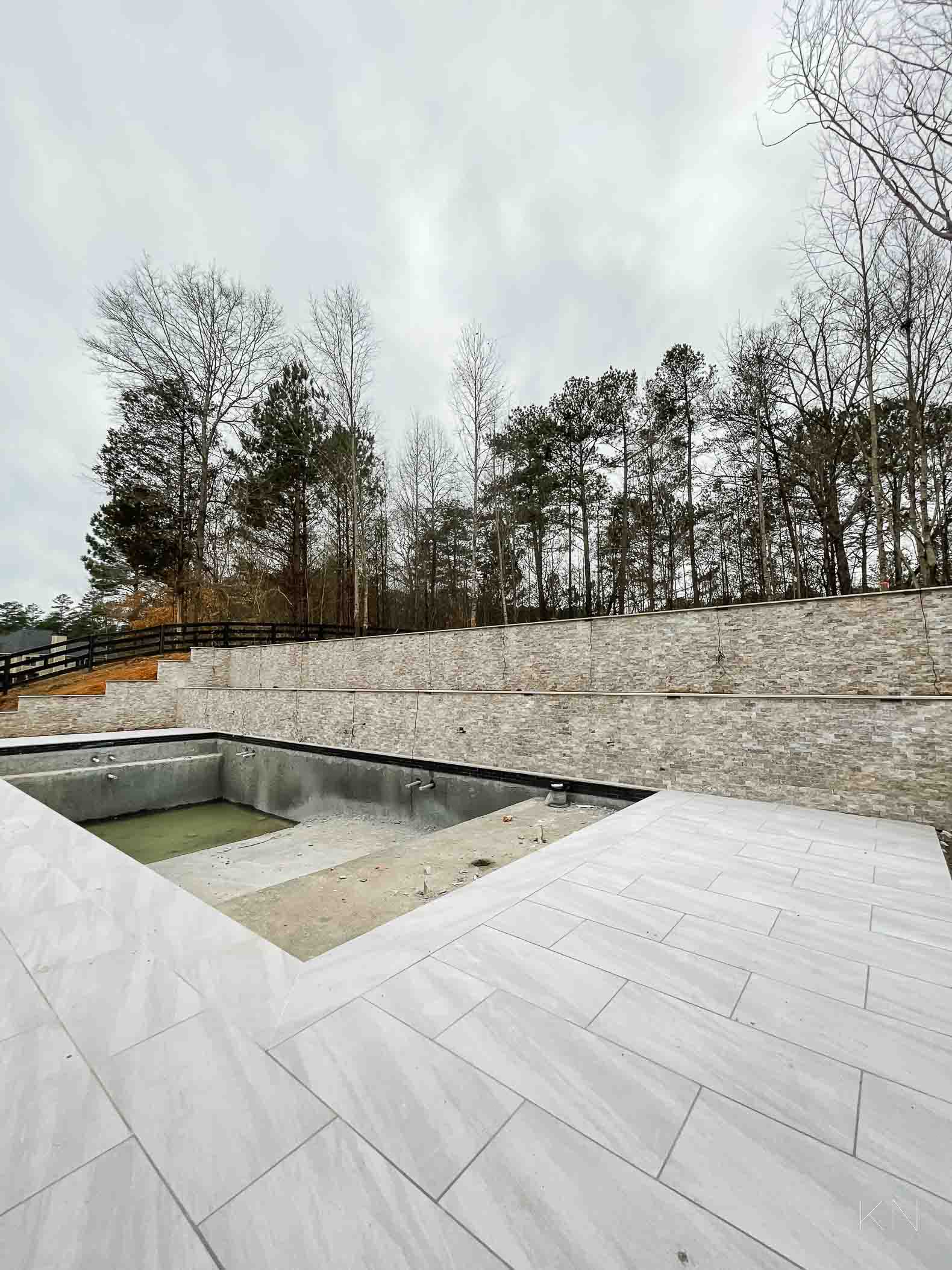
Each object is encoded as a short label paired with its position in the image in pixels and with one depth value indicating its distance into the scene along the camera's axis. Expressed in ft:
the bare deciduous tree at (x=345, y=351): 44.93
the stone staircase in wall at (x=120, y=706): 31.94
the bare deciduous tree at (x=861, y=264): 25.03
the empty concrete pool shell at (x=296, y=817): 9.98
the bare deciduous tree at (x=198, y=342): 44.98
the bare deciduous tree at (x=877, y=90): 16.06
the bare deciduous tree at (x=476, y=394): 44.42
